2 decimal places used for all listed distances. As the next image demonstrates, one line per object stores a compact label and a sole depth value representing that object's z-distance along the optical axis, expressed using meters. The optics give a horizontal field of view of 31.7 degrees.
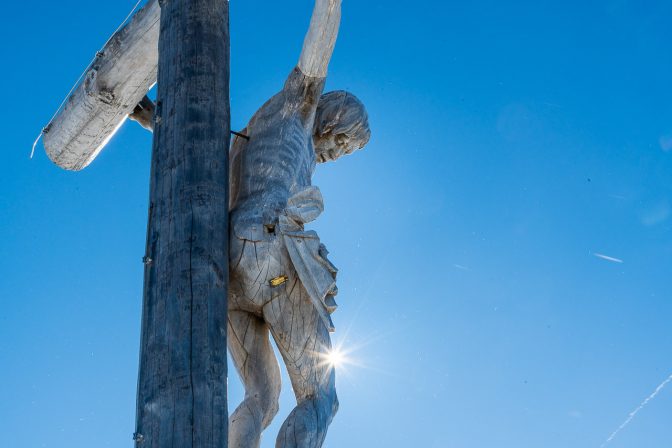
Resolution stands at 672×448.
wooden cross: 5.14
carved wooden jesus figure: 5.89
